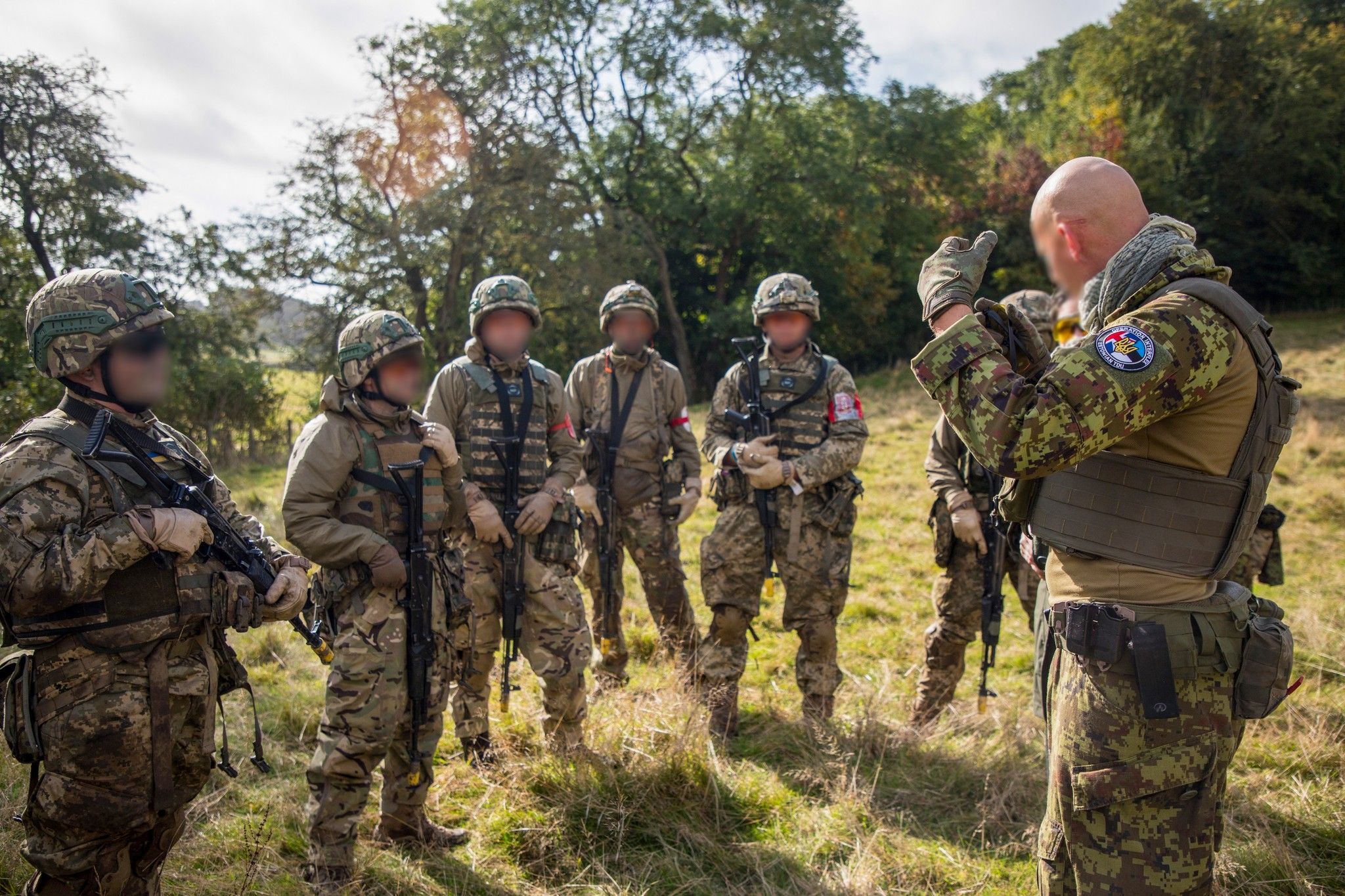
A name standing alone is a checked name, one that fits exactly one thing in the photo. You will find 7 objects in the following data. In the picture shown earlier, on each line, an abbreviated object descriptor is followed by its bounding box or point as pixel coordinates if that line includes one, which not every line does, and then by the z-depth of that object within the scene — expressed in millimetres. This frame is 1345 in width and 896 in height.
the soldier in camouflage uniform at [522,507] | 4348
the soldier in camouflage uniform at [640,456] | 5668
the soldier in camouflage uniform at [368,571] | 3365
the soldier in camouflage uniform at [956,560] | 4688
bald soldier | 2135
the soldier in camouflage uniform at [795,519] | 4887
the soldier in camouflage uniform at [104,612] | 2449
